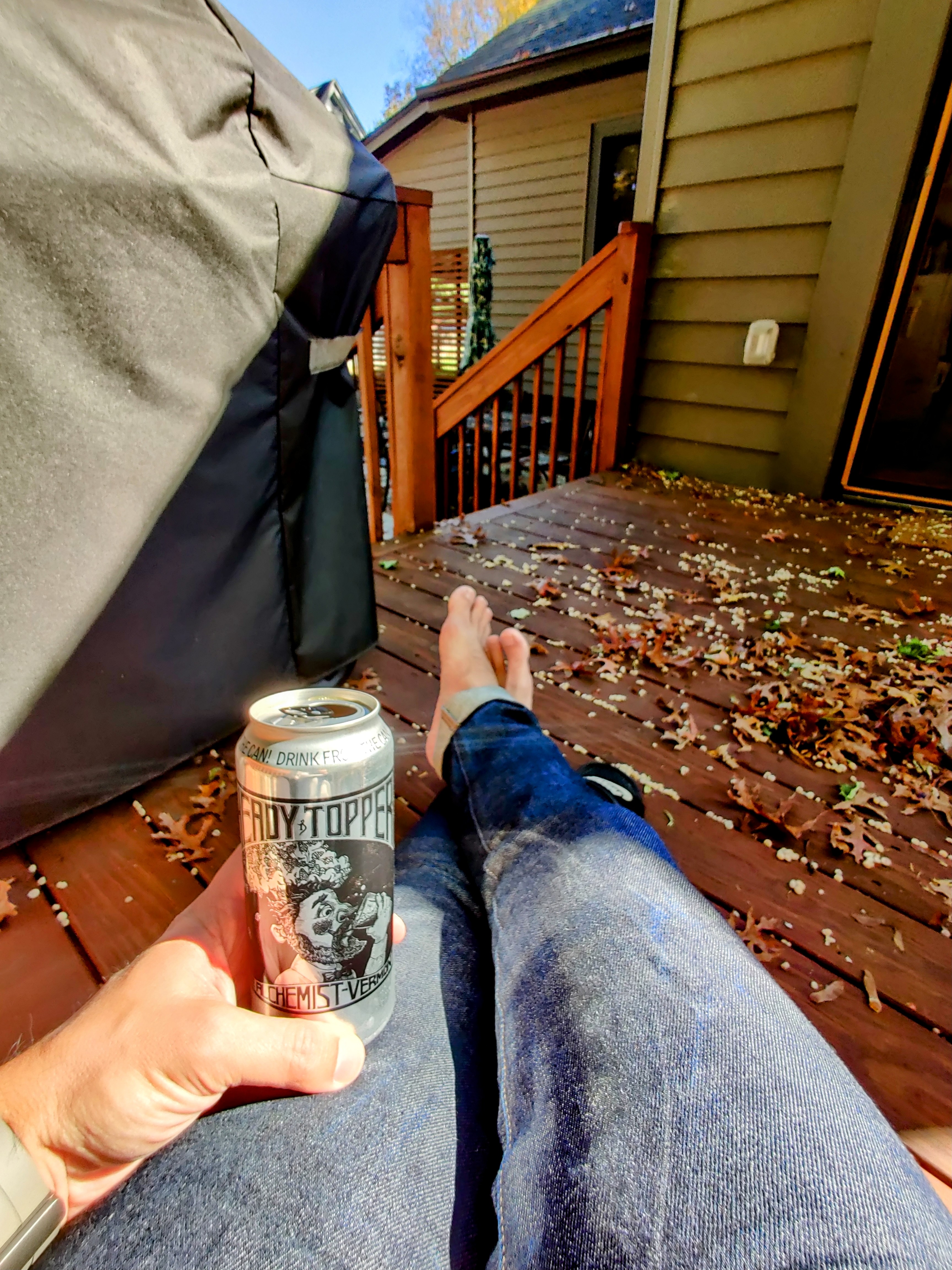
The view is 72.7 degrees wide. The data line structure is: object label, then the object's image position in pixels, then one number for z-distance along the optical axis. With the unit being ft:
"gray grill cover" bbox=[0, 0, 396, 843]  2.71
